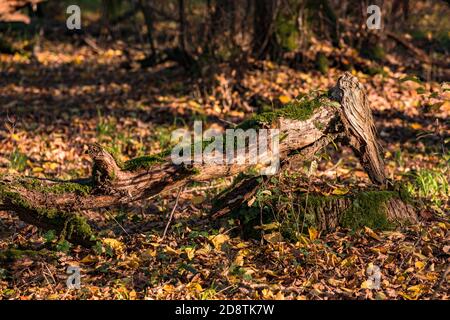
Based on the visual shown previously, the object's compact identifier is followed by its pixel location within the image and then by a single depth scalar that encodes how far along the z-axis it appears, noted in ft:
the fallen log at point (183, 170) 17.49
